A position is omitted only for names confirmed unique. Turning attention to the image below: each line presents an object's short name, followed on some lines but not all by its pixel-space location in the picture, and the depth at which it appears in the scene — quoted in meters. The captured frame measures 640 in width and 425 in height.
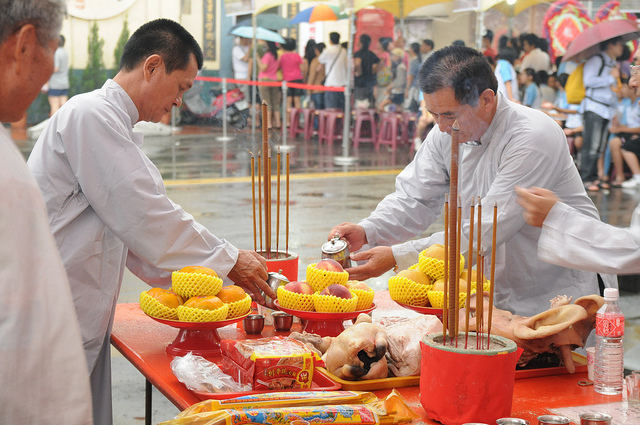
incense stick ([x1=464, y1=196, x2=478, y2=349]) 1.48
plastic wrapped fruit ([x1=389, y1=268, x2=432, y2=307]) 2.16
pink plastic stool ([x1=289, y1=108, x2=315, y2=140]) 14.22
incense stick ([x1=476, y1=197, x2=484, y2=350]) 1.49
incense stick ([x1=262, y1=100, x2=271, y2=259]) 2.29
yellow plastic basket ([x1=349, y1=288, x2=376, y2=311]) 2.14
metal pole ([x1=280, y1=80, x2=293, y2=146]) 12.74
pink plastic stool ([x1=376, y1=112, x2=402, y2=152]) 13.32
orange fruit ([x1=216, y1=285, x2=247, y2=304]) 2.03
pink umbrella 8.70
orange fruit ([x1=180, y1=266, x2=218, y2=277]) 2.05
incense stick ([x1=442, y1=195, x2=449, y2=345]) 1.51
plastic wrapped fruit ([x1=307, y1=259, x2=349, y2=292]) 2.13
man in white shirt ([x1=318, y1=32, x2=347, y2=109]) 13.06
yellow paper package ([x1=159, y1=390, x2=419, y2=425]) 1.39
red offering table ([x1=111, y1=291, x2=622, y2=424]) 1.64
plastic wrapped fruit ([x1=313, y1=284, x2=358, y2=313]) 2.05
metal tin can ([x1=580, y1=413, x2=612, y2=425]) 1.44
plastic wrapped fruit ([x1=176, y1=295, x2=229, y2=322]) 1.93
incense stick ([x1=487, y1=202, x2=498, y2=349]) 1.48
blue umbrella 13.16
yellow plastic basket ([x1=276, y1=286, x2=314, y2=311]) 2.07
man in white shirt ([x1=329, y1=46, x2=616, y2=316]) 2.41
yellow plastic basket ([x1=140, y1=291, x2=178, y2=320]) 1.96
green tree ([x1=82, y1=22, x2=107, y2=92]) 14.39
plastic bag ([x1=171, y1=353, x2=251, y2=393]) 1.65
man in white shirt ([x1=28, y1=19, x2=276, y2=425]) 2.14
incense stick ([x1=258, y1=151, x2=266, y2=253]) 2.25
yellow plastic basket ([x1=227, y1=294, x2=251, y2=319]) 2.00
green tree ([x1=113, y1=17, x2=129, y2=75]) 14.85
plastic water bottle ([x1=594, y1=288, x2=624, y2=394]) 1.72
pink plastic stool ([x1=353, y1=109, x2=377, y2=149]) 13.34
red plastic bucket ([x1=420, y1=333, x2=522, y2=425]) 1.46
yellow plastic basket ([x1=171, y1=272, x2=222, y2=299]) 1.99
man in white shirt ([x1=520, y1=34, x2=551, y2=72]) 11.44
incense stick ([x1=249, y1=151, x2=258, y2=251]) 2.44
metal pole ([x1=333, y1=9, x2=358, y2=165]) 11.83
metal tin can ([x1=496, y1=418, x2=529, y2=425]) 1.43
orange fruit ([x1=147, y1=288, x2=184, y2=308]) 1.98
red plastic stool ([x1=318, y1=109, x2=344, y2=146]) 13.71
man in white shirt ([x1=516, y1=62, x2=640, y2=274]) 1.79
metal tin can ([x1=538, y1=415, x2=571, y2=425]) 1.42
